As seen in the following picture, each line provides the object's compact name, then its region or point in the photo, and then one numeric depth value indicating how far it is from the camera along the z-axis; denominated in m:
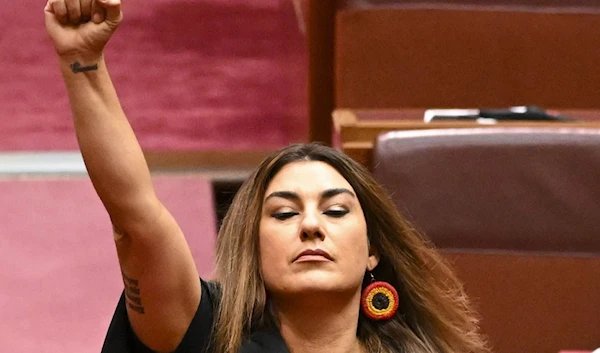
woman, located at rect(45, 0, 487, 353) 6.21
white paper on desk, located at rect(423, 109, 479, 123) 7.26
